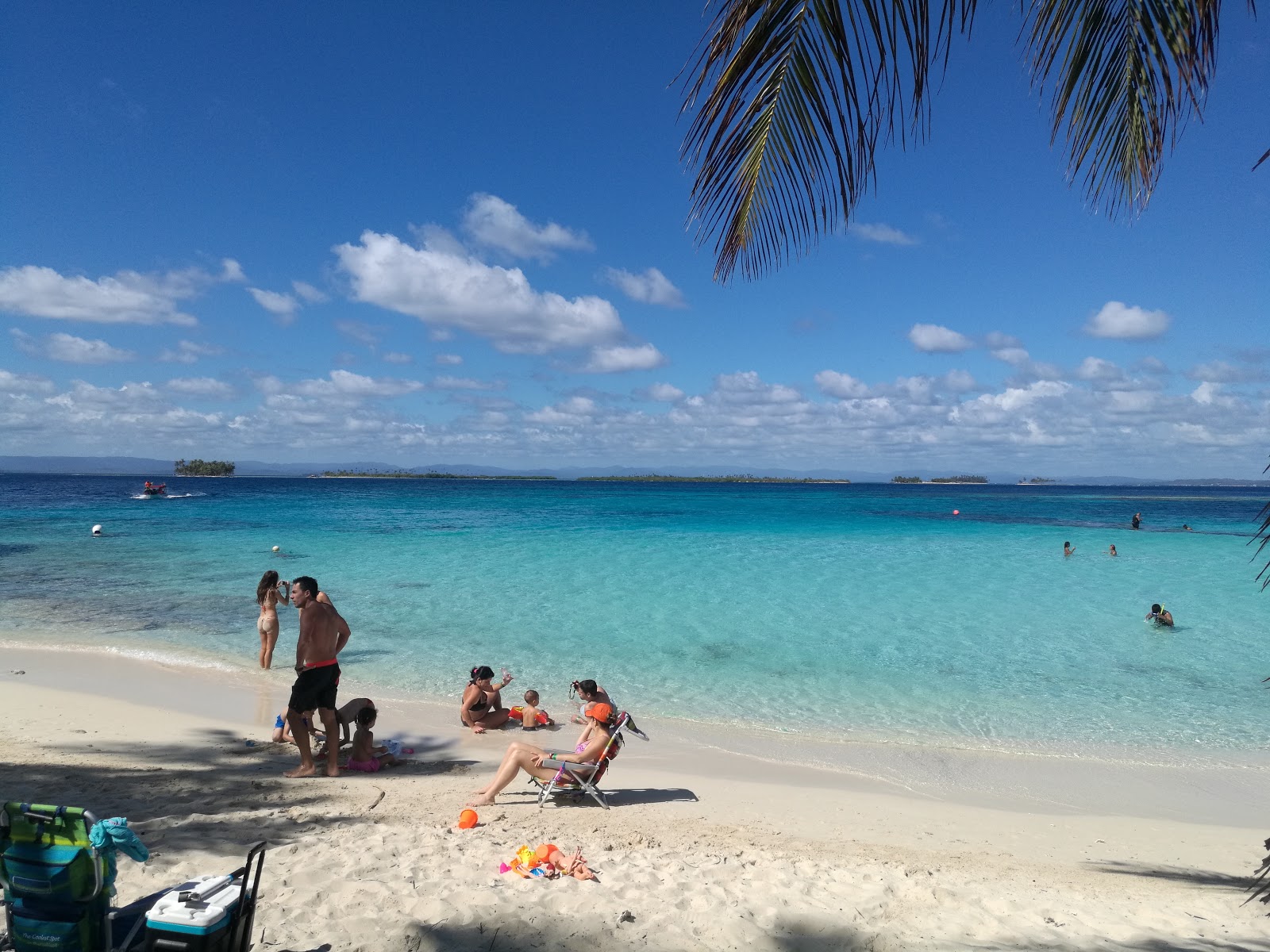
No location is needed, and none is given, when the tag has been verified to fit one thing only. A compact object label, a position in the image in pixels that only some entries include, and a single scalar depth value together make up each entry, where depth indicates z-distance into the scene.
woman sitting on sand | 8.45
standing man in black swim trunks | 6.68
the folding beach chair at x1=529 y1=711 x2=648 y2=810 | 6.32
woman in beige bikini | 10.78
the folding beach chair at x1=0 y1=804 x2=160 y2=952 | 3.05
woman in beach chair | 6.25
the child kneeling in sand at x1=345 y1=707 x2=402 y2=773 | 6.92
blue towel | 3.06
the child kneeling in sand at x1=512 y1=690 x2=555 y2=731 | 8.60
